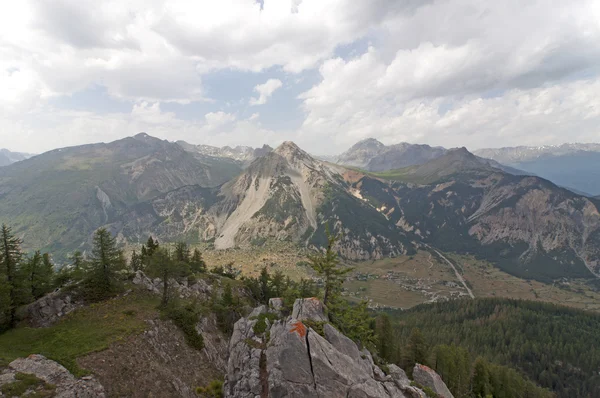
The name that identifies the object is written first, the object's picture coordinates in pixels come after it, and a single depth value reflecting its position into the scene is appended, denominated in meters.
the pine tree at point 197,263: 96.89
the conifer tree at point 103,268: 53.00
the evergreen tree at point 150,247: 89.44
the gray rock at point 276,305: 42.69
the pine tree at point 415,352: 79.46
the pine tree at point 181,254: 97.08
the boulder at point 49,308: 45.75
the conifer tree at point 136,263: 89.68
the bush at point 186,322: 52.42
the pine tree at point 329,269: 37.38
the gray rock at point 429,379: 51.06
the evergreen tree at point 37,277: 54.62
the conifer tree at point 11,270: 44.69
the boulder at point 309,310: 36.35
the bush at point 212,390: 39.97
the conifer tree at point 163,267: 55.34
